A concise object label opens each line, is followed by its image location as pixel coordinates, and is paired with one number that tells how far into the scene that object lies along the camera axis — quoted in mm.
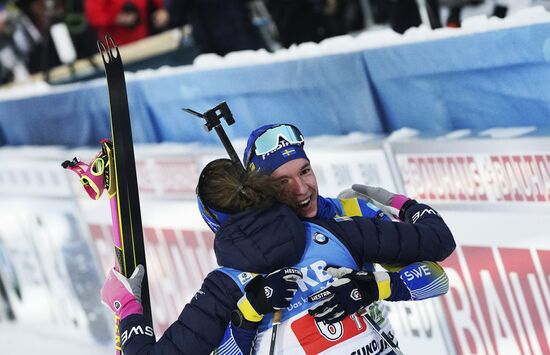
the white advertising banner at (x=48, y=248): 15086
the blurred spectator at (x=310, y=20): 25203
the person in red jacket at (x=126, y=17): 21453
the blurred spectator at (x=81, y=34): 23266
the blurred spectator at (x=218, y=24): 18406
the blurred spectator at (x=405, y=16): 18406
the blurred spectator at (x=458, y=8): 15434
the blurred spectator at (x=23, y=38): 26139
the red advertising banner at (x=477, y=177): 8742
